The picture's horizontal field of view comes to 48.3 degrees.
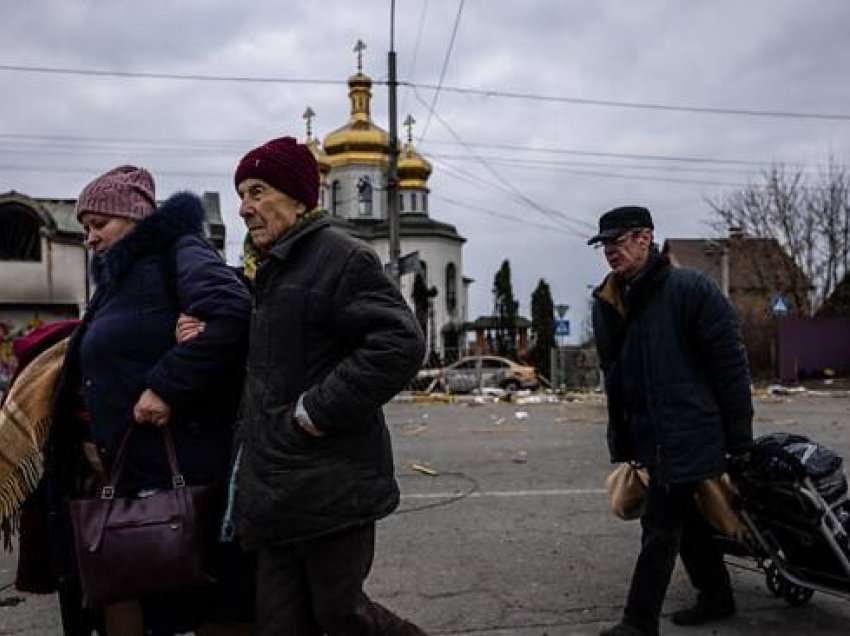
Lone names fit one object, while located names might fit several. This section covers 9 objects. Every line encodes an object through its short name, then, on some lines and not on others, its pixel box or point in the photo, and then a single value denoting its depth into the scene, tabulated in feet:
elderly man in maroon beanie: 8.91
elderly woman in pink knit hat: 9.86
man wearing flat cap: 12.81
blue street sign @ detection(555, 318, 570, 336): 89.66
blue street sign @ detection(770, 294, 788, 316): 90.07
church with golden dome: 192.65
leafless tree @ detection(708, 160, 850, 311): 124.57
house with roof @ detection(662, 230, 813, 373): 118.32
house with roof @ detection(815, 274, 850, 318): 112.27
